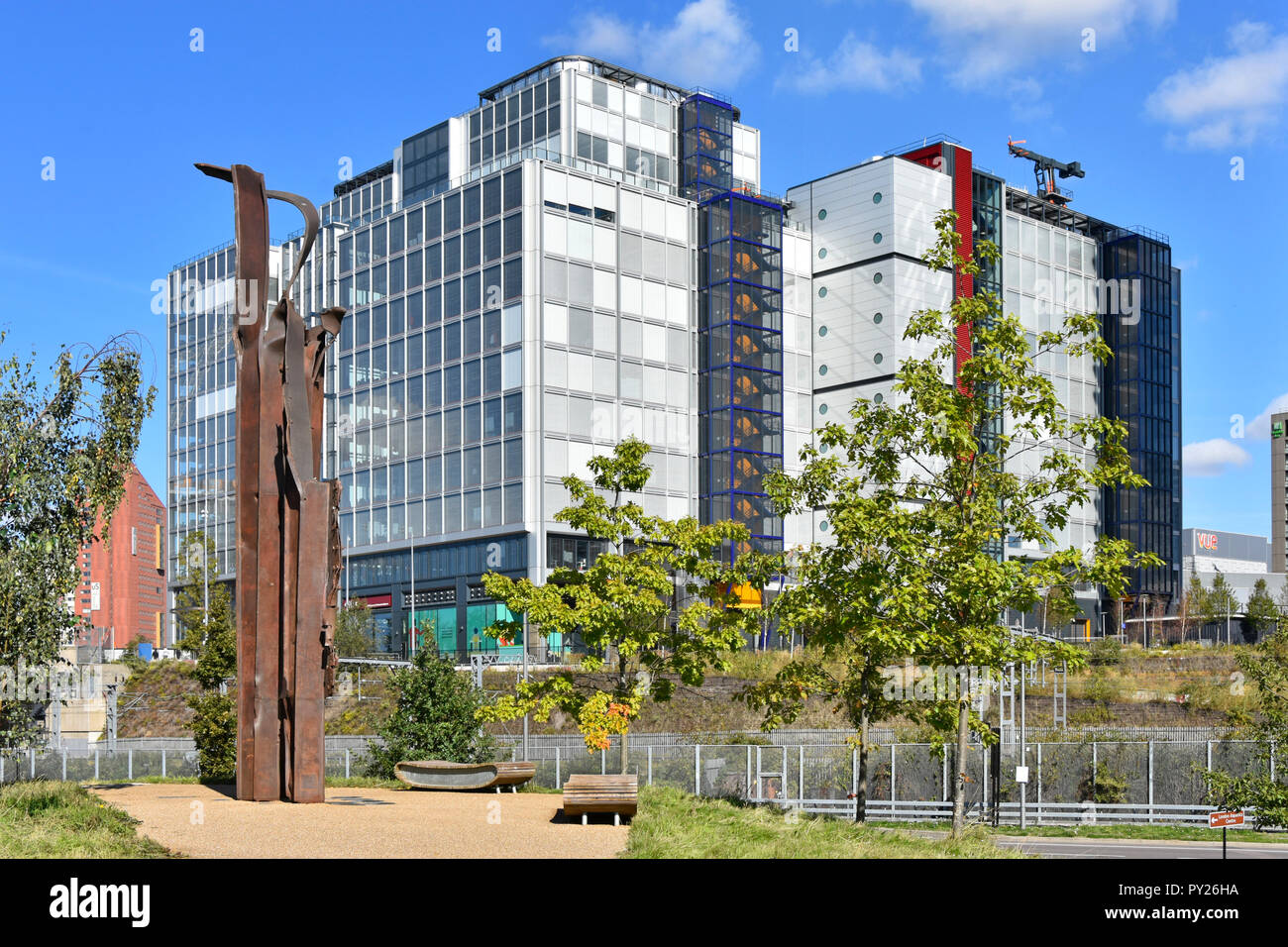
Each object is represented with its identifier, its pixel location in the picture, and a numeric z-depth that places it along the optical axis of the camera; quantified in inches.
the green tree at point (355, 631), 2864.2
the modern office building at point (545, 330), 3063.5
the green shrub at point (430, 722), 1190.3
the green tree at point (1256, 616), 3016.7
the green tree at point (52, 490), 813.9
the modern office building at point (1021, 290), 3513.8
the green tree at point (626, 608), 1083.3
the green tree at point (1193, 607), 3860.7
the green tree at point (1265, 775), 1024.9
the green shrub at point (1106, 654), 2559.1
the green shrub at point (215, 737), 1299.2
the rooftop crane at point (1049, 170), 4241.4
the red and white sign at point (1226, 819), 678.5
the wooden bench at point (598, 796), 748.0
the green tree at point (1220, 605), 3728.1
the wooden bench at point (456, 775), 1007.0
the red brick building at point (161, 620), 3484.3
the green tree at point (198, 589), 1559.3
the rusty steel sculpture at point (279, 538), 787.4
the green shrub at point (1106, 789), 1520.7
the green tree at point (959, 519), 805.9
